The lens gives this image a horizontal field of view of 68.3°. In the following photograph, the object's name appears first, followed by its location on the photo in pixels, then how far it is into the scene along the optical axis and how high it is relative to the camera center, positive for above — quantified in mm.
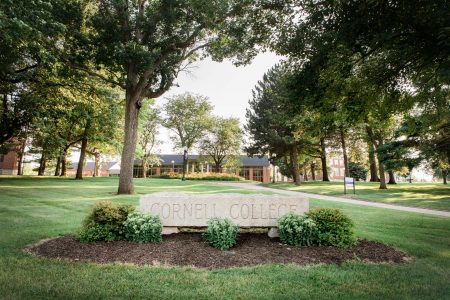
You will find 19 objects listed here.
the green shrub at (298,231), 7332 -1013
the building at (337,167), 116975 +6656
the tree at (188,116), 60188 +12150
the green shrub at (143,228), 7207 -1011
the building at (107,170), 91688 +3207
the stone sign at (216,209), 7820 -592
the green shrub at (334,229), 7352 -965
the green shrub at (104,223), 7305 -934
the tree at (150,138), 62719 +8468
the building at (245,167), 73375 +3606
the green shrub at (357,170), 67500 +3295
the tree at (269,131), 36156 +6149
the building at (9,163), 61156 +3078
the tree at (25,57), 9391 +5777
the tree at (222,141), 61281 +7922
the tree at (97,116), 22078 +5491
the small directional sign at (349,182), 23388 +290
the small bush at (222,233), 6953 -1056
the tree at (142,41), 15859 +7410
